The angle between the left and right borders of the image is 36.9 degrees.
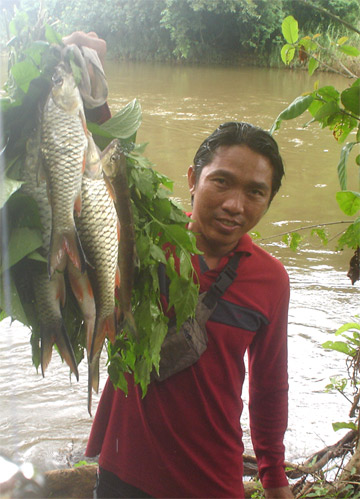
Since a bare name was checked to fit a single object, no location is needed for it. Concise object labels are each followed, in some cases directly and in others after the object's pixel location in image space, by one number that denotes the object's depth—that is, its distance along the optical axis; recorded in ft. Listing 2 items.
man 5.42
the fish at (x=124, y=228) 3.39
